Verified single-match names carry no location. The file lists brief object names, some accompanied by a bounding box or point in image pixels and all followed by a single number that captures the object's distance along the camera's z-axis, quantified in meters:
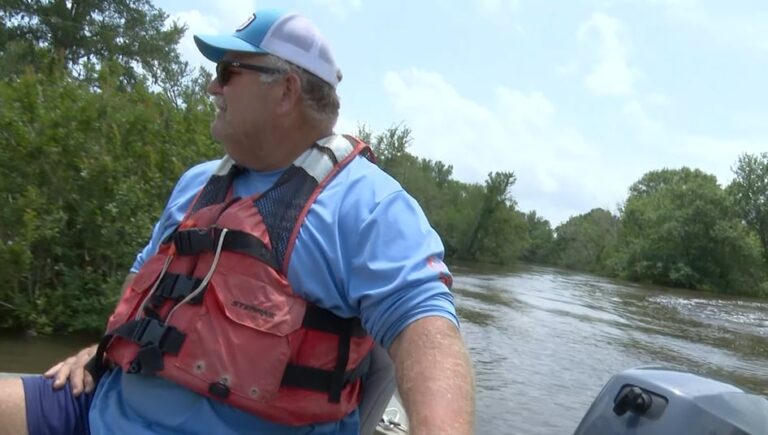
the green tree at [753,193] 54.31
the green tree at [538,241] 76.94
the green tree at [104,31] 24.91
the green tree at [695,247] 46.56
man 1.70
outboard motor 2.48
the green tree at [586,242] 73.57
